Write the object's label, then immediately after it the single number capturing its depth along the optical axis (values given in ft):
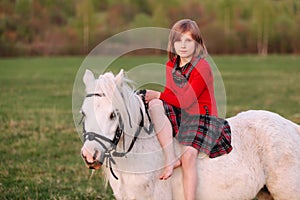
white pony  20.14
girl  23.97
